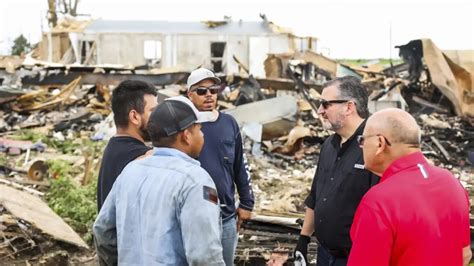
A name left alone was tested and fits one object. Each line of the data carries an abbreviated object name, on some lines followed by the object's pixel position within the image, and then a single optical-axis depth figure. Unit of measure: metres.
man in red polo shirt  2.34
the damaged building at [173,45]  37.34
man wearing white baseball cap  4.39
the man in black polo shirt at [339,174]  3.60
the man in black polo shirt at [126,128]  3.34
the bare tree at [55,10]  44.34
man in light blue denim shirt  2.48
